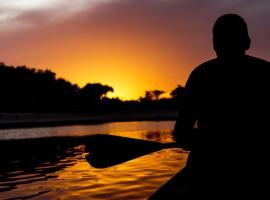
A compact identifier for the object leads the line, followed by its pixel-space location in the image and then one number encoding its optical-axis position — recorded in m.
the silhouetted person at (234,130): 2.77
